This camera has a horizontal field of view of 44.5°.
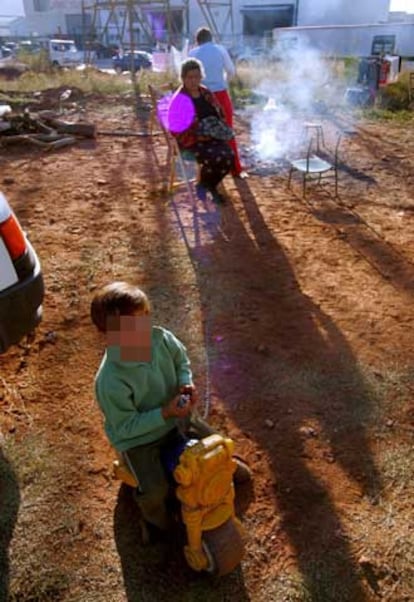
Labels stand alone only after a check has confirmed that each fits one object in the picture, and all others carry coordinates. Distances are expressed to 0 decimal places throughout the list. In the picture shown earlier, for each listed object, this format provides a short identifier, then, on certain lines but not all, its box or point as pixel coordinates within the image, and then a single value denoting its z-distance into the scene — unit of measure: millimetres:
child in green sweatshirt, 1629
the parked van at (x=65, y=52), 25297
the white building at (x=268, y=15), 31938
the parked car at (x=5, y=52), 27884
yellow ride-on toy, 1629
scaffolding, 14797
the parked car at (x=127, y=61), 21103
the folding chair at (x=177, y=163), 4961
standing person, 5488
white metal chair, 5207
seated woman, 4730
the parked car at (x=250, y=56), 16892
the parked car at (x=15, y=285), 2150
